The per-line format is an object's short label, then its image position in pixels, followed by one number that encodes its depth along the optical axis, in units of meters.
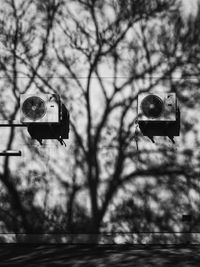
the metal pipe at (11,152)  7.34
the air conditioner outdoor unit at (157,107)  6.91
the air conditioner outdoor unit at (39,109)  6.94
